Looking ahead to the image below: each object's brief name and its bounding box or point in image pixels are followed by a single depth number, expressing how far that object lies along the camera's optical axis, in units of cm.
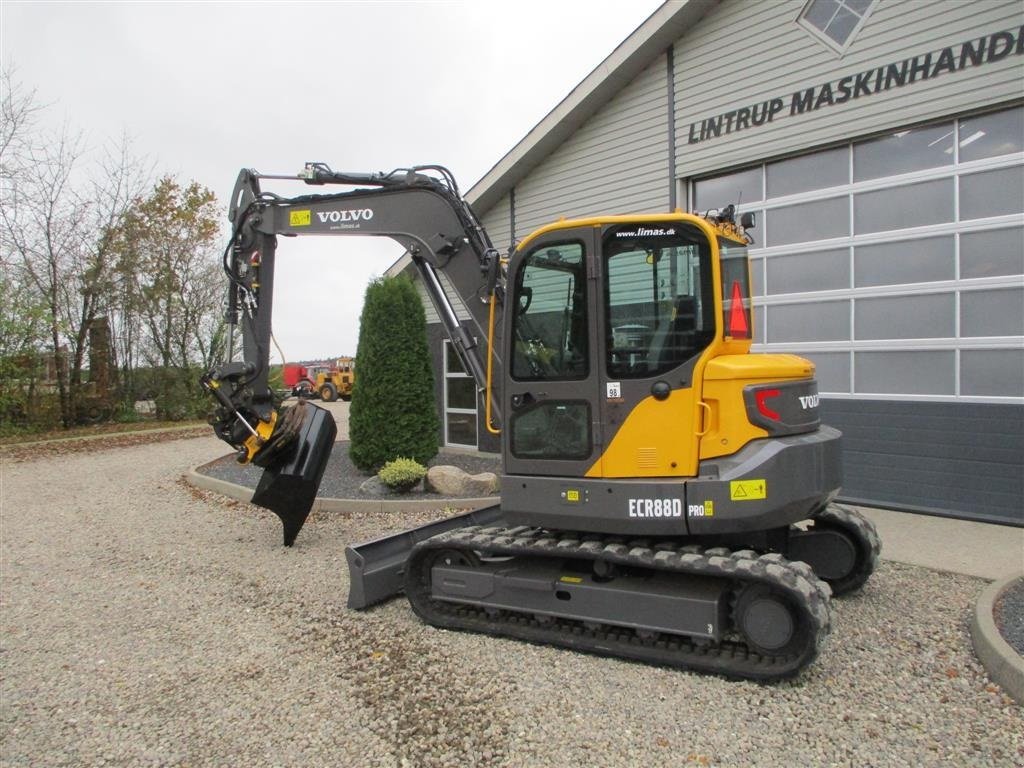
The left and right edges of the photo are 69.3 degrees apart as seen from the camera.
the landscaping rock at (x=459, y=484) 931
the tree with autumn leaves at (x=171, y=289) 2052
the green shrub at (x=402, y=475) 919
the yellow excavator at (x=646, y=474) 426
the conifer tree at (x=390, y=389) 1048
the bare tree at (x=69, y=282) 1829
